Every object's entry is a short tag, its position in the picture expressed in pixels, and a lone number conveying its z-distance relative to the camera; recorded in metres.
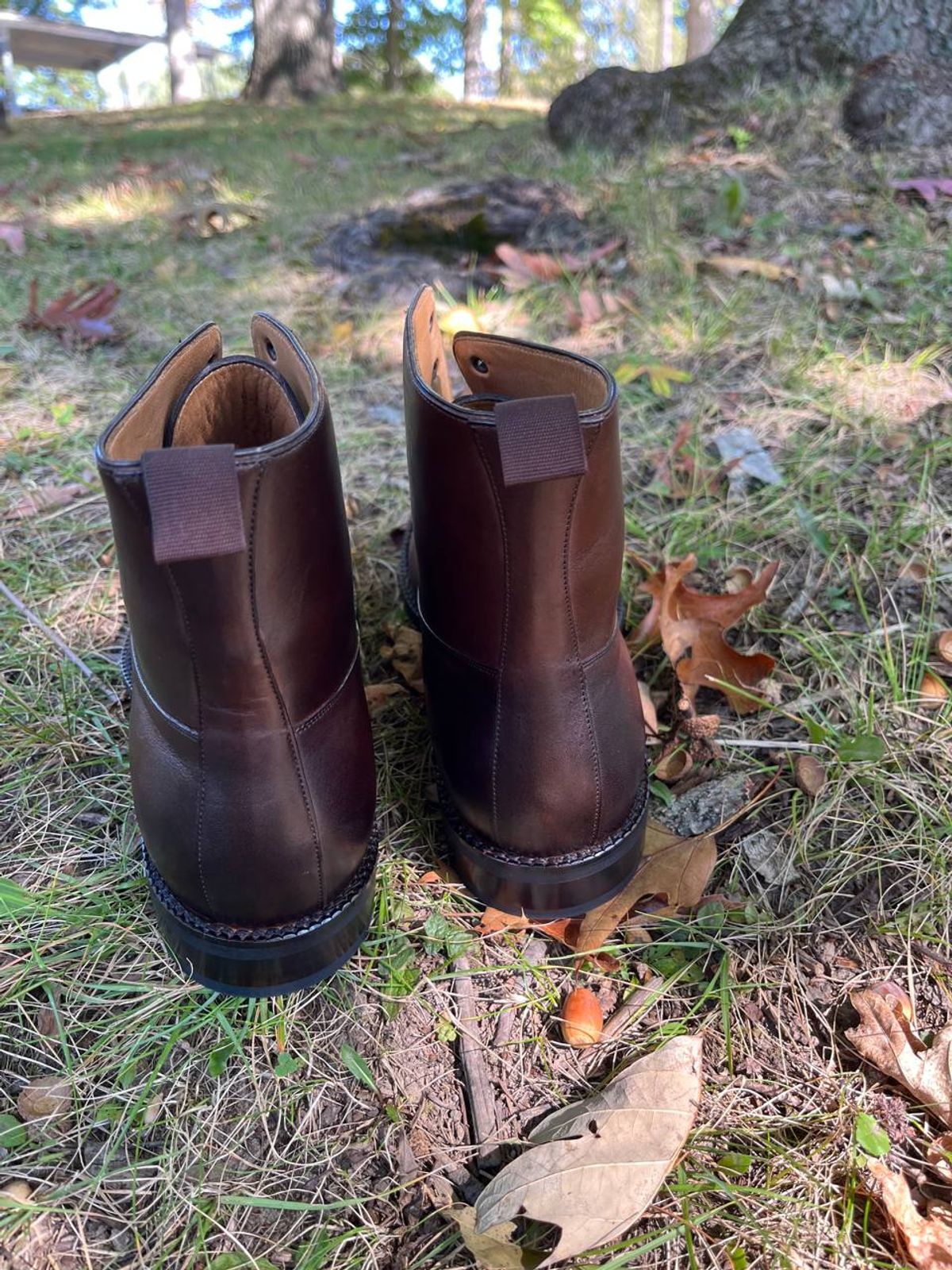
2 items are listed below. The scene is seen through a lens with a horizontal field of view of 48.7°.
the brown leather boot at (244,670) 0.27
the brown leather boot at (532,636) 0.31
